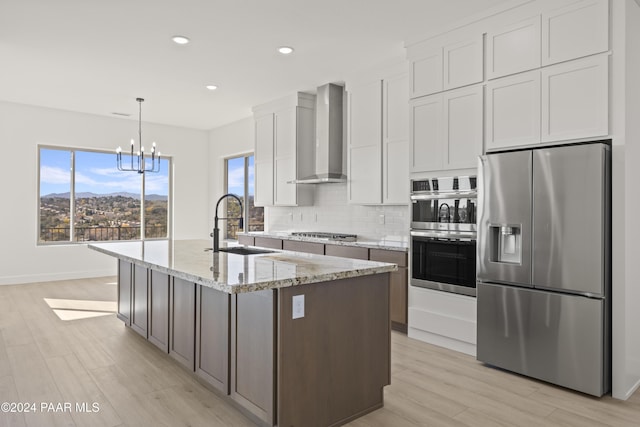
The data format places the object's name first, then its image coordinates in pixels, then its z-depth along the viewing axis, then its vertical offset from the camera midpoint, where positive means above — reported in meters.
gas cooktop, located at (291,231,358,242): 5.05 -0.30
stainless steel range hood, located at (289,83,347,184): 5.43 +1.00
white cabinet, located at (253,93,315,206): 5.93 +0.91
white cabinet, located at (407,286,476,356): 3.52 -0.93
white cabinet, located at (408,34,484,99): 3.50 +1.28
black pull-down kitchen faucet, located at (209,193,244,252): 3.35 -0.22
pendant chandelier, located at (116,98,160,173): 7.00 +0.87
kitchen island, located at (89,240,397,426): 2.14 -0.68
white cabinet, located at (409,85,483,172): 3.49 +0.72
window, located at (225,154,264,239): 7.54 +0.35
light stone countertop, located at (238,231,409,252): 4.19 -0.34
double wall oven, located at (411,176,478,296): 3.49 -0.18
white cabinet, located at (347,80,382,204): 4.71 +0.78
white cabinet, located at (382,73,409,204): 4.42 +0.77
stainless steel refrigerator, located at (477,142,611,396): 2.73 -0.35
